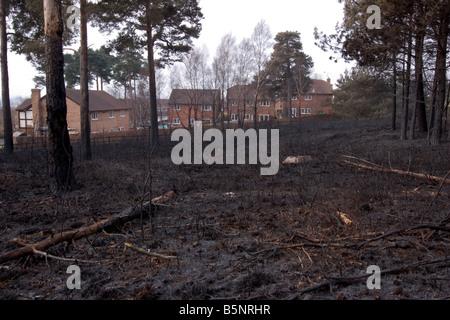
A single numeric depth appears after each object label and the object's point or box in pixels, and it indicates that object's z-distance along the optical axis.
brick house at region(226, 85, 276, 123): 42.31
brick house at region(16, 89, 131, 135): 41.94
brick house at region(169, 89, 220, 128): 42.91
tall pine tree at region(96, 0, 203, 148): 20.62
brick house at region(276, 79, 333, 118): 58.44
